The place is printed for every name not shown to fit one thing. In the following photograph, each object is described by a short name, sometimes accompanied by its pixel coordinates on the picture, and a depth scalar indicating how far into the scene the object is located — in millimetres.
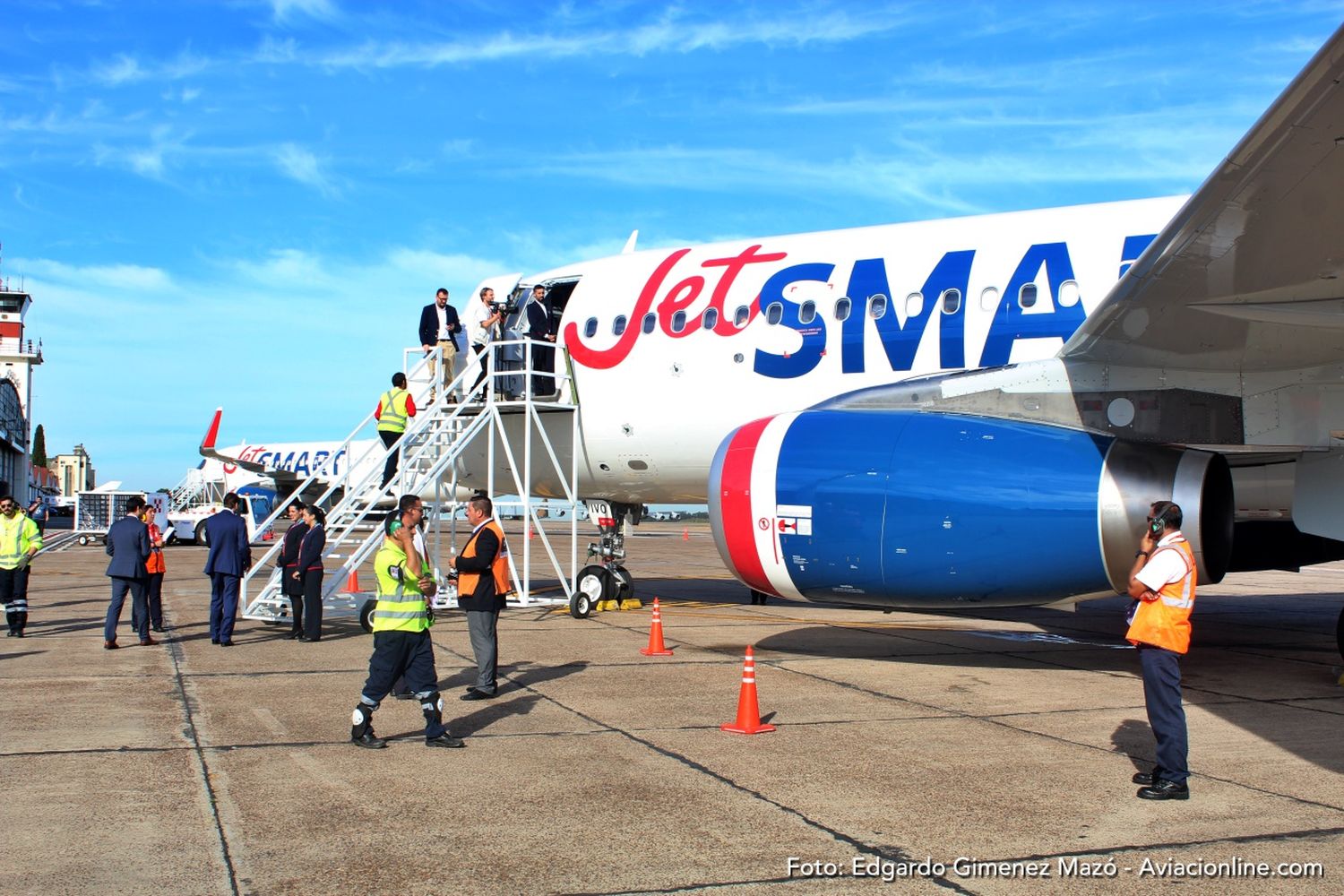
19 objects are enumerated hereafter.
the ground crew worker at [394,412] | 15328
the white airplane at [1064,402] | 7570
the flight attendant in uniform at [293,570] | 12883
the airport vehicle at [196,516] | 45594
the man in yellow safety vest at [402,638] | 7250
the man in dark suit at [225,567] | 12406
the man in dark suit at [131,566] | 12508
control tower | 104125
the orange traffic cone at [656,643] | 11391
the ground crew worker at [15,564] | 13516
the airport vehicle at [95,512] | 48094
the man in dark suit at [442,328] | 16297
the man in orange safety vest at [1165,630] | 6023
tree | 139950
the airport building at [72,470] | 160500
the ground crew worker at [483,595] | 8906
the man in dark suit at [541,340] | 15633
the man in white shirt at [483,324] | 15961
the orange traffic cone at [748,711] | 7609
